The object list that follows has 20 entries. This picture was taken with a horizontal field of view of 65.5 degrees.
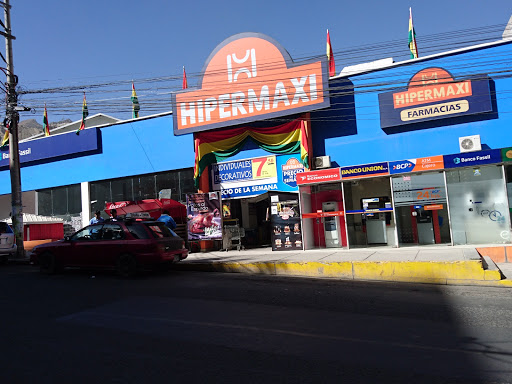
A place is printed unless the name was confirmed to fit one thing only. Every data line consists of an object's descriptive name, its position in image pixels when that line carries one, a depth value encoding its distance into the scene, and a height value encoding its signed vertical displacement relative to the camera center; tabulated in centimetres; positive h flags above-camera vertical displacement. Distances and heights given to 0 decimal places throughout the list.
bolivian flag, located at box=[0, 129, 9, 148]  2360 +598
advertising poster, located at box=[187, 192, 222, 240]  1616 +39
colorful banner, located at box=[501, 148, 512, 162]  1256 +154
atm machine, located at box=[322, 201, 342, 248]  1550 -45
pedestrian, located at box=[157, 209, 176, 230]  1403 +26
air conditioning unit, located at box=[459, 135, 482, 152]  1428 +225
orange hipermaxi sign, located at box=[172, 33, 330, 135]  1619 +578
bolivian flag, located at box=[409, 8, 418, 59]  1876 +815
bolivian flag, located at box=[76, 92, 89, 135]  2162 +663
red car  1059 -44
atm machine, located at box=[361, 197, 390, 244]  1481 -25
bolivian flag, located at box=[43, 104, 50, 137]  2535 +726
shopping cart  1641 -48
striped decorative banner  1684 +361
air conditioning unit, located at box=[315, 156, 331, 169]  1623 +225
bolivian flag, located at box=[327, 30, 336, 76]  1909 +757
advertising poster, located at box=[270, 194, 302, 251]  1532 -12
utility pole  1634 +420
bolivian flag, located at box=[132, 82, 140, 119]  2336 +781
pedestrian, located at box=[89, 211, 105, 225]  1494 +62
